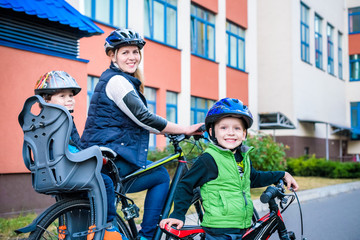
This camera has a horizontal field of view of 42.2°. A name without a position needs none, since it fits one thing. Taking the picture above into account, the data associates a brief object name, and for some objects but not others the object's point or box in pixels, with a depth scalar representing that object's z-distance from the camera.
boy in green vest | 3.21
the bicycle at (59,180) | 3.13
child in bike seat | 3.45
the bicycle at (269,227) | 3.18
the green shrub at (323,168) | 19.14
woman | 3.70
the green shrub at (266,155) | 11.89
